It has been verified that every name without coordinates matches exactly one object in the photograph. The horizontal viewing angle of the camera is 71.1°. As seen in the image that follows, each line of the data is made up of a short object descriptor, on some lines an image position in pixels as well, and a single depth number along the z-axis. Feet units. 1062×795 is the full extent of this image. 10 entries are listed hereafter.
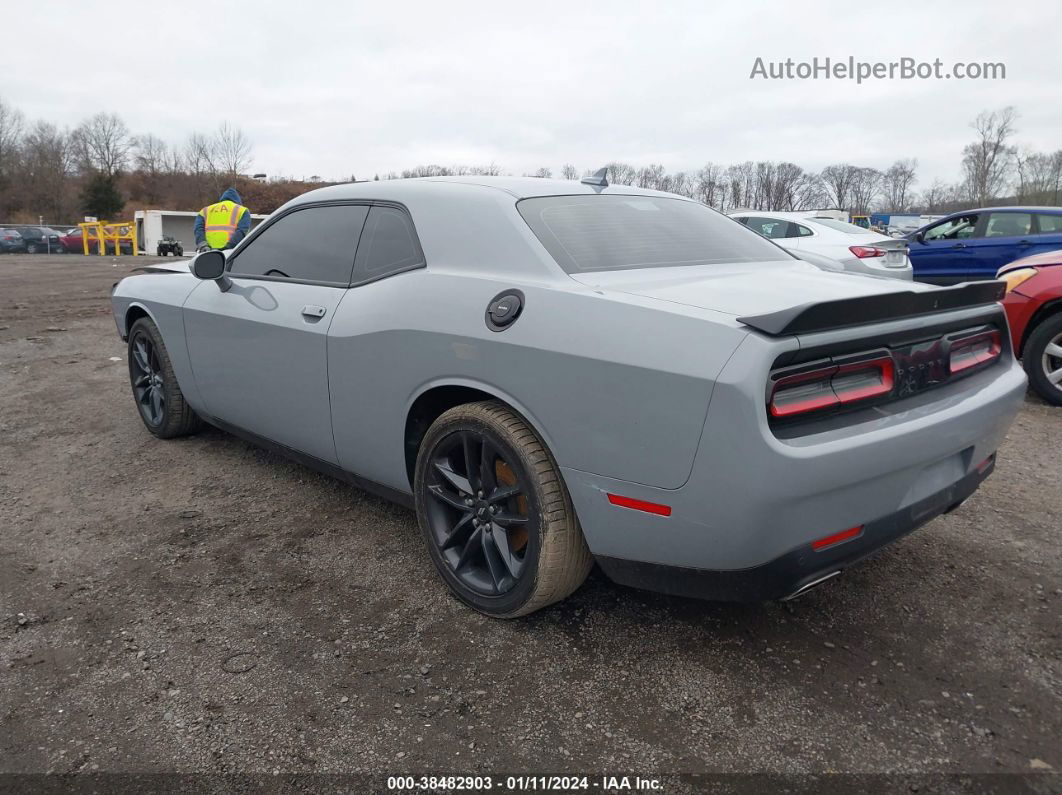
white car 26.53
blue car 29.07
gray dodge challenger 6.23
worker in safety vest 27.96
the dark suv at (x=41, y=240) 112.08
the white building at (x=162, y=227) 120.26
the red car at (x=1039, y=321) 17.84
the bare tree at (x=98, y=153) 234.99
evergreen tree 185.98
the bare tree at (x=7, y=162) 188.34
